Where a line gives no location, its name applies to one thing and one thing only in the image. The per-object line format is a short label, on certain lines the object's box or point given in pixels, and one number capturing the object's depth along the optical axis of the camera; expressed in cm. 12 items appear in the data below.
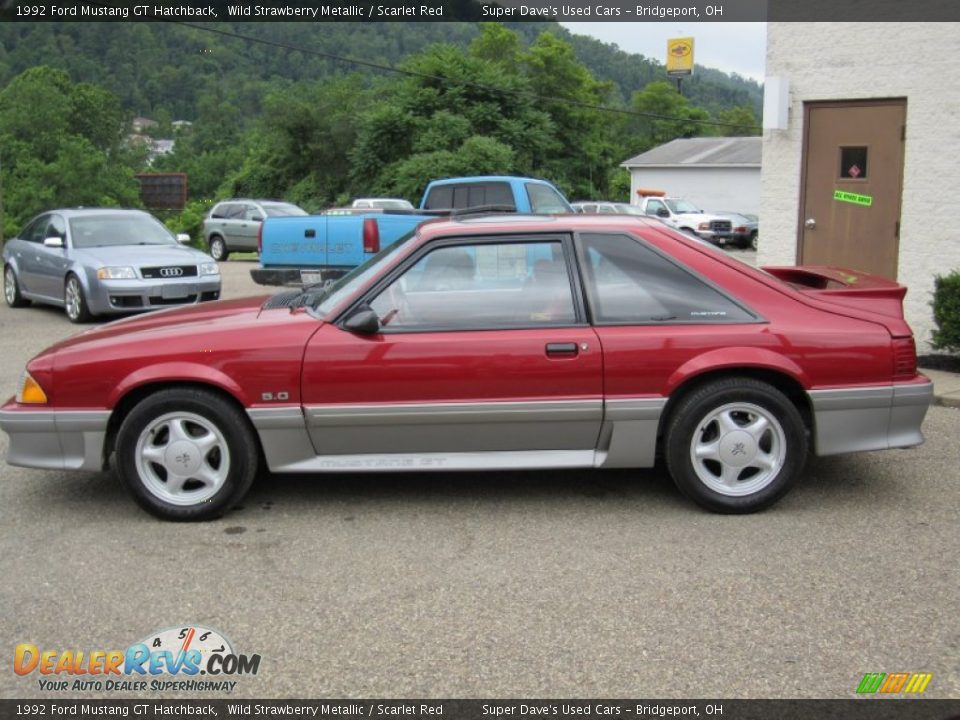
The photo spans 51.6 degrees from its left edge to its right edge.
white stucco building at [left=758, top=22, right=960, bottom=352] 995
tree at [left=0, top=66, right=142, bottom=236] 5719
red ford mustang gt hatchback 487
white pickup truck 3500
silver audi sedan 1218
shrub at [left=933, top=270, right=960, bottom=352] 817
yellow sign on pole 9069
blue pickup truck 1229
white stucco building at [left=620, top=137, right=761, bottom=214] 5000
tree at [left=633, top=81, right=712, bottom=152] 8350
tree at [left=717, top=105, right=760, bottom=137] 9612
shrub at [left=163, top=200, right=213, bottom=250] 4863
